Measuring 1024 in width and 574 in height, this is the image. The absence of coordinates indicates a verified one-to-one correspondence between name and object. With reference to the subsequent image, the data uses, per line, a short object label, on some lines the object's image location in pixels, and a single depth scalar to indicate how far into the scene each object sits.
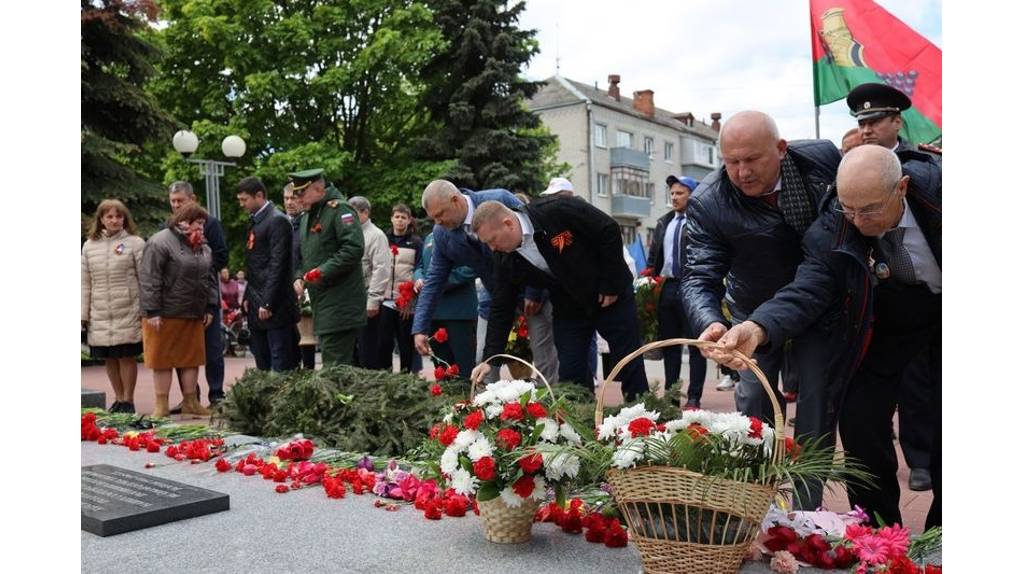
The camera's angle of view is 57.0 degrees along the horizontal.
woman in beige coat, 7.12
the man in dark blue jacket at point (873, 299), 3.04
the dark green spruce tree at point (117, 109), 16.38
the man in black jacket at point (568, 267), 5.23
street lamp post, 14.21
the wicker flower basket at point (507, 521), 3.28
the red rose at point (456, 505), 3.67
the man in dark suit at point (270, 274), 7.13
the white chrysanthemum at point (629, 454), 2.72
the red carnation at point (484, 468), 3.11
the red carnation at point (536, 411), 3.26
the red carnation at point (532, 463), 3.11
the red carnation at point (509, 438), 3.17
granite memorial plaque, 3.65
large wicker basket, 2.59
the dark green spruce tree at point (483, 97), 23.06
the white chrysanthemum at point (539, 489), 3.19
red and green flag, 7.84
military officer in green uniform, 6.70
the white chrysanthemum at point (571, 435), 3.20
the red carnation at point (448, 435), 3.29
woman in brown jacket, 6.98
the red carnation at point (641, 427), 2.77
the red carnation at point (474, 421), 3.28
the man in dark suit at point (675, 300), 7.35
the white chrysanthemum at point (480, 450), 3.17
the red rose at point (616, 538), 3.24
